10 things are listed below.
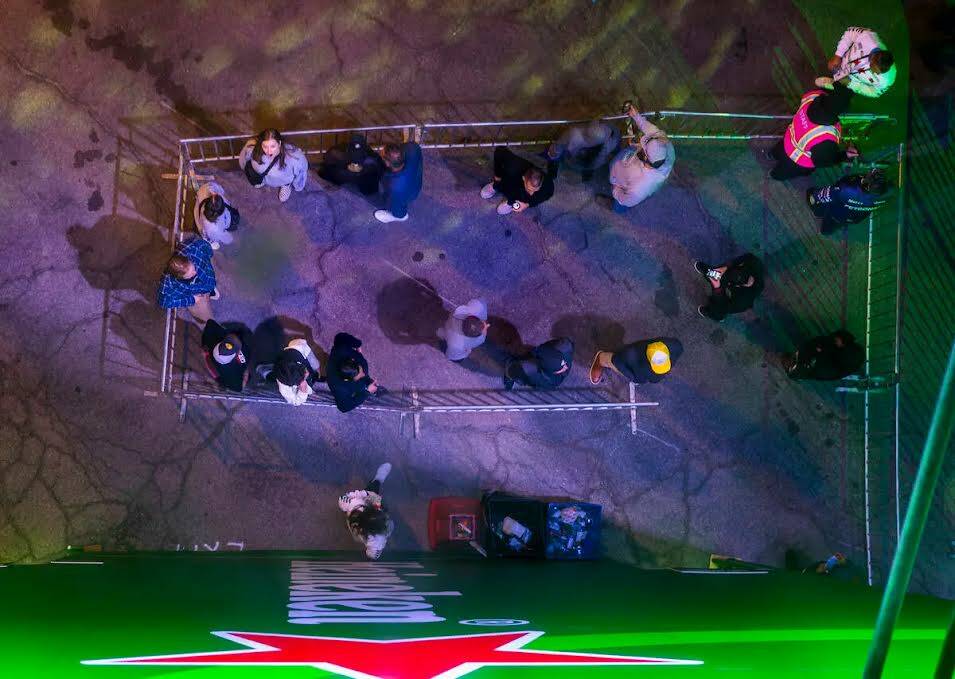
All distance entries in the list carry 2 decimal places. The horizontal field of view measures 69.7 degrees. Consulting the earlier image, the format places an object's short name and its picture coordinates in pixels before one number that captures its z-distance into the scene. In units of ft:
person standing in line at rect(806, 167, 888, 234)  18.22
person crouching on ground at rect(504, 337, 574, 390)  19.07
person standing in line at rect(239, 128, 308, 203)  18.74
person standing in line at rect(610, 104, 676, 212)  18.60
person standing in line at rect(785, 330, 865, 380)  19.66
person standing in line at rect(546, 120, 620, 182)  19.17
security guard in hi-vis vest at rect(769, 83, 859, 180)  18.61
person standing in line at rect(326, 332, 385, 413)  18.80
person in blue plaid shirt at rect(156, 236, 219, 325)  18.39
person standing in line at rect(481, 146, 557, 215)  19.07
